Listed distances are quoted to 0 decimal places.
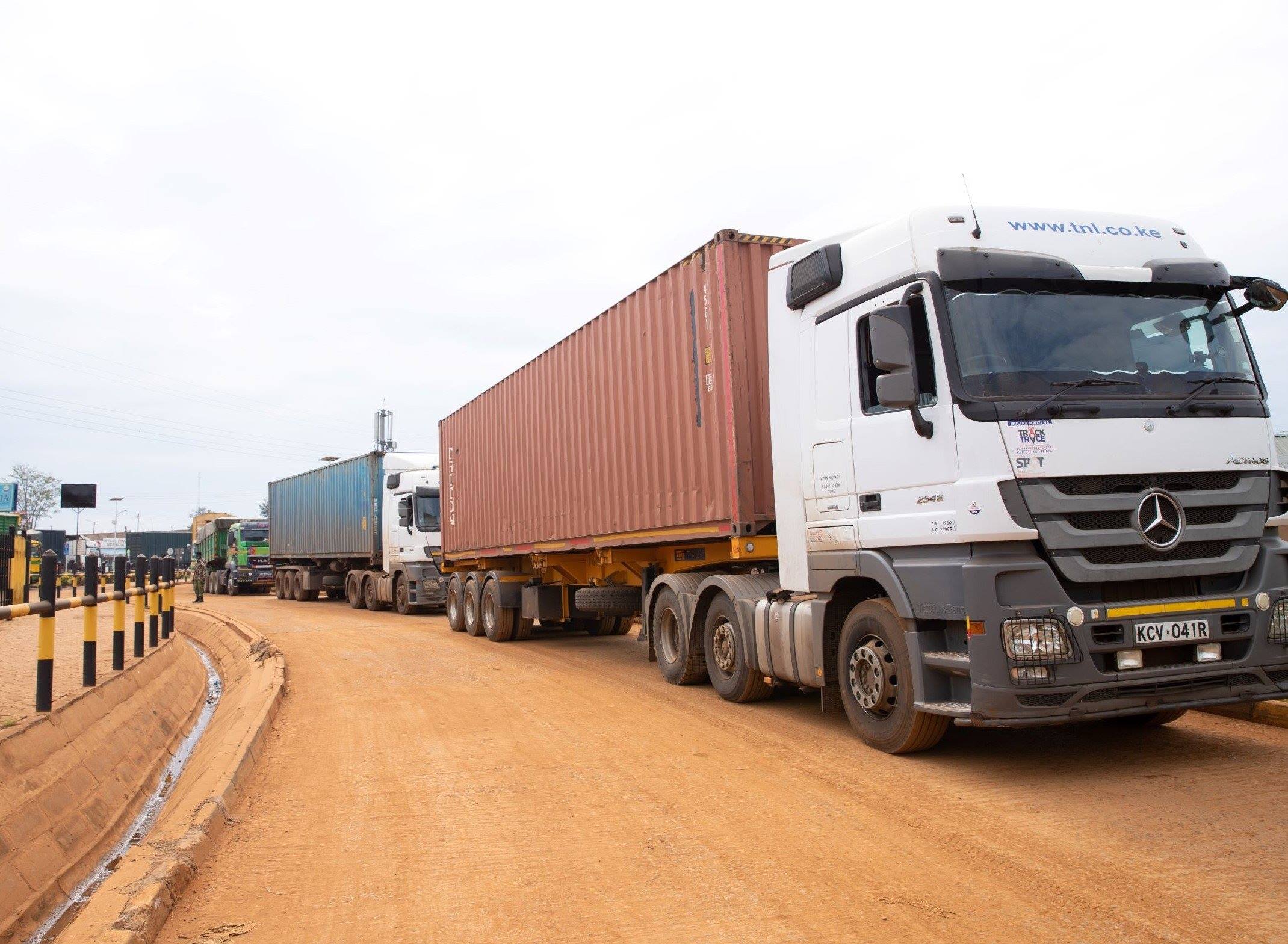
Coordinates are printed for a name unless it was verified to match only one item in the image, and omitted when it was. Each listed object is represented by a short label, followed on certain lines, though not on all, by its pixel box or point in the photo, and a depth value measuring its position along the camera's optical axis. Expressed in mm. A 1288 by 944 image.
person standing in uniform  28094
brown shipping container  7777
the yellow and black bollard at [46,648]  5961
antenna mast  56875
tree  76188
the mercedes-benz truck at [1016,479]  5043
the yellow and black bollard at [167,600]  12484
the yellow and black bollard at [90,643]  7250
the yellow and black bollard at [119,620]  8516
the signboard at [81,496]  39781
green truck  34688
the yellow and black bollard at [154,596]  11170
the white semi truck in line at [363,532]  20859
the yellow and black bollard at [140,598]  9875
